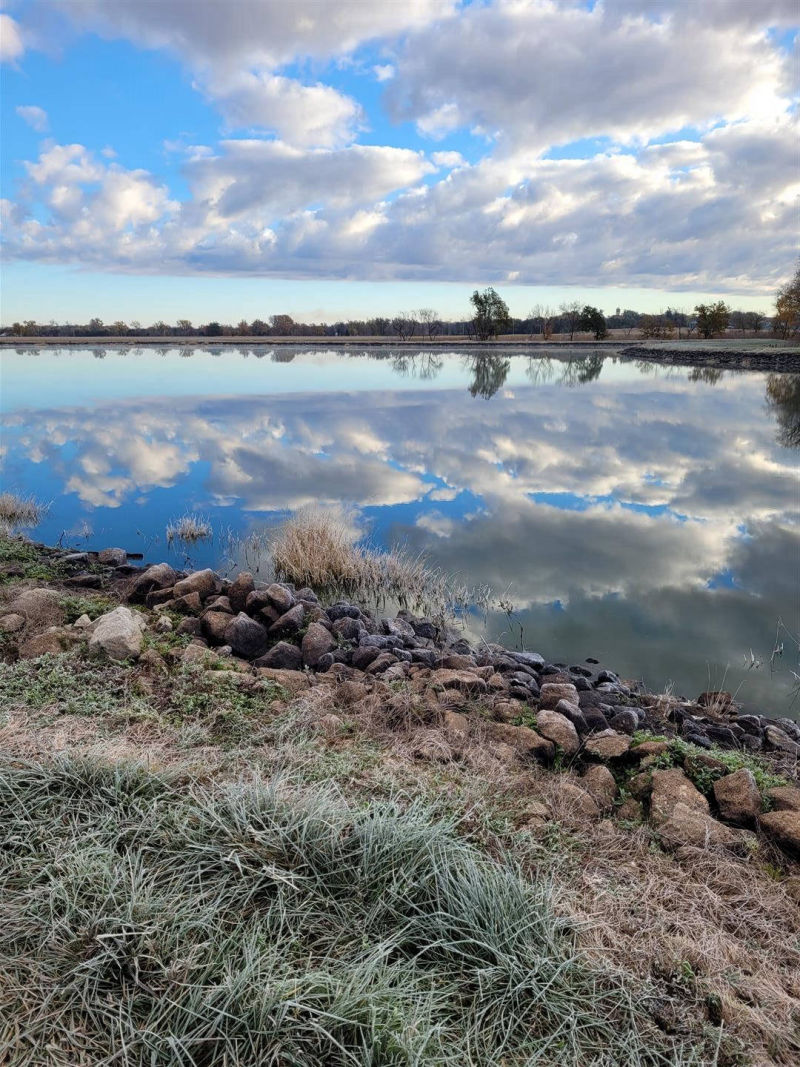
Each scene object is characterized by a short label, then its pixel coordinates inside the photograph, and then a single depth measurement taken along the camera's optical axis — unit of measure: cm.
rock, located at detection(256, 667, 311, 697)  586
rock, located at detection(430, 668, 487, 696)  613
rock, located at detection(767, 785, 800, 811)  439
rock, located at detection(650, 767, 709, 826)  424
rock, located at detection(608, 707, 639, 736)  596
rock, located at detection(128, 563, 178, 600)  870
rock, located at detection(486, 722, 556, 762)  500
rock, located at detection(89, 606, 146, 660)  595
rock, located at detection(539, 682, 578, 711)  618
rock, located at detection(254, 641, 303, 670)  678
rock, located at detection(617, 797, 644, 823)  428
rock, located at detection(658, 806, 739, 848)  393
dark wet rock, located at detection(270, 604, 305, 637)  766
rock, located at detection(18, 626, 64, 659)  592
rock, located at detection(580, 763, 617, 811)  442
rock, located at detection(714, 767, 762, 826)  432
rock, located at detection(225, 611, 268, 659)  723
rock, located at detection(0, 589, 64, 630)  689
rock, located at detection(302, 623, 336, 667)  702
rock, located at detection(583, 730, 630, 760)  502
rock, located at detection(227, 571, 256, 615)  816
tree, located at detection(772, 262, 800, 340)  7042
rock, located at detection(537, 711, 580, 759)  515
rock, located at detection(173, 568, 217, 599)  842
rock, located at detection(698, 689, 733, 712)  697
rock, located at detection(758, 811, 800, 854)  407
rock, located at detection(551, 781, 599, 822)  404
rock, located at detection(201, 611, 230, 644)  738
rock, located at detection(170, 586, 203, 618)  807
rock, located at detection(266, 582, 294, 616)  798
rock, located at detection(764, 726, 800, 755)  609
